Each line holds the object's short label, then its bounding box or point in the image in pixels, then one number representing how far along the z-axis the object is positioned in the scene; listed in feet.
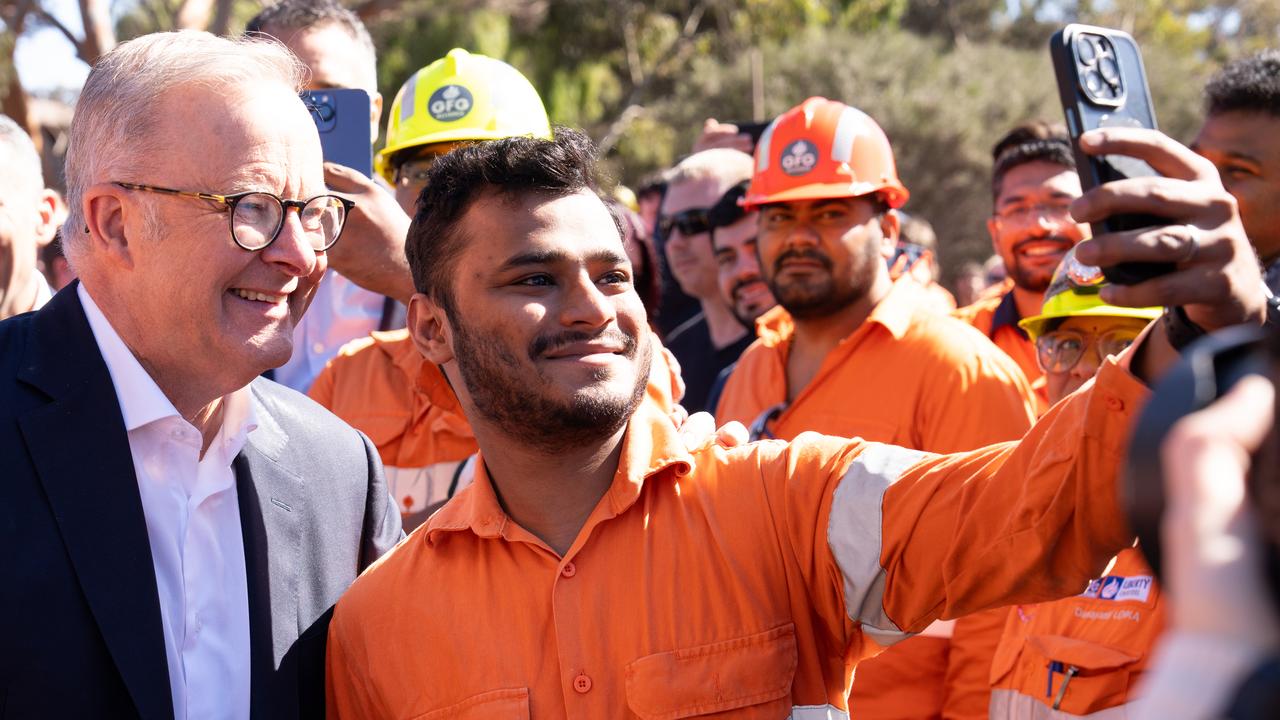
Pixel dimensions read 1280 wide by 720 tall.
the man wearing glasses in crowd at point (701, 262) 19.61
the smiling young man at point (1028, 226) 16.96
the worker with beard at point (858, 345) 12.69
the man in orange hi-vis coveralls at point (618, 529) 6.57
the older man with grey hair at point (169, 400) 7.22
